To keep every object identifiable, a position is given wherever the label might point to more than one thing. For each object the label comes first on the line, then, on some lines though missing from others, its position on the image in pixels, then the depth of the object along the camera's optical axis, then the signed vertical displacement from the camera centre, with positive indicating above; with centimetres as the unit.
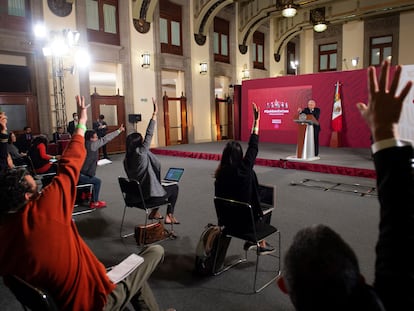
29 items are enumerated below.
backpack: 269 -105
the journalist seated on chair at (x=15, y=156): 600 -62
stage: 684 -100
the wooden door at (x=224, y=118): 1426 -4
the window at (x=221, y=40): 1385 +316
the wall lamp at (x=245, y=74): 1448 +179
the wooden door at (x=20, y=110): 882 +28
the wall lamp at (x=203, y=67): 1288 +188
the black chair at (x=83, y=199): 464 -115
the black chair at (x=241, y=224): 250 -81
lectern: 746 -48
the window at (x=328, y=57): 1580 +273
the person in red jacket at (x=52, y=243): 133 -49
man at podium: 763 +1
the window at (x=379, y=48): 1413 +274
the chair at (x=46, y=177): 486 -81
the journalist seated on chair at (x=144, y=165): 352 -48
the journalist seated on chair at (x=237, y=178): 259 -46
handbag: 340 -115
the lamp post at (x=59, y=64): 817 +149
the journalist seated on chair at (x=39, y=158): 529 -58
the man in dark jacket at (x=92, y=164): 464 -63
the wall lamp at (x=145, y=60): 1102 +188
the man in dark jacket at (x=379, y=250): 76 -32
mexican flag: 1038 +12
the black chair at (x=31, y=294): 134 -69
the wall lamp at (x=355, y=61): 1371 +217
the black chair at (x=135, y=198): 342 -82
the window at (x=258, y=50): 1545 +303
